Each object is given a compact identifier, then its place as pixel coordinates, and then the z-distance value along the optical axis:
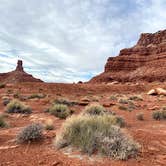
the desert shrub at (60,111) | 7.90
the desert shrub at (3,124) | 6.20
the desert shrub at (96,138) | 3.63
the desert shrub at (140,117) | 8.25
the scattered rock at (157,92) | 21.74
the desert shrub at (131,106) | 11.01
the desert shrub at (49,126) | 5.56
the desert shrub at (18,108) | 8.76
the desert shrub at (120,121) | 6.21
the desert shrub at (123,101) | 13.82
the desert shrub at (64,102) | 11.51
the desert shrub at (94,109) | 7.87
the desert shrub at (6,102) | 10.74
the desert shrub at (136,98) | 17.03
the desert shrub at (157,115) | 8.52
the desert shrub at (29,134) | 4.41
